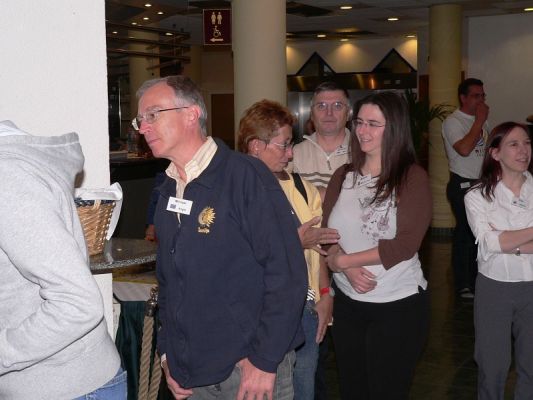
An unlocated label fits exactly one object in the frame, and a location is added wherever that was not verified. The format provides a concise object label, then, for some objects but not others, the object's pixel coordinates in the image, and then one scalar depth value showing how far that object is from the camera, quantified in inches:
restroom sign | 353.3
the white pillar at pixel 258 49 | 257.3
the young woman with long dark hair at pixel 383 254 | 112.3
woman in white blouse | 131.3
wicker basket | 76.5
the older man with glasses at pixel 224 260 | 78.3
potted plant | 335.9
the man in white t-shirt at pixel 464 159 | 250.6
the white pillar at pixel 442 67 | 383.6
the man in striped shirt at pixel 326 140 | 138.6
